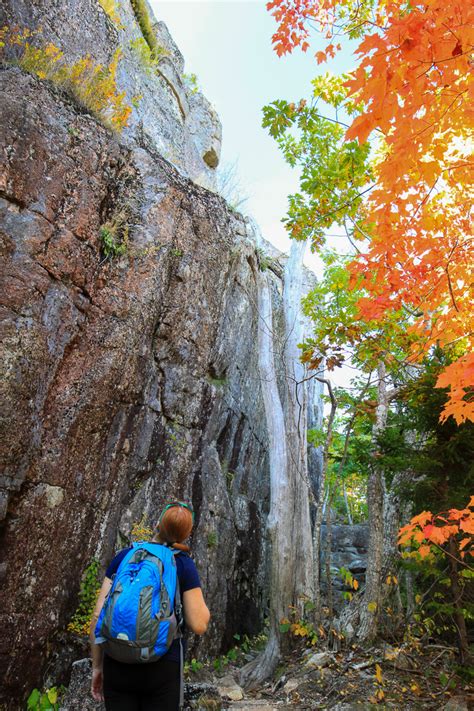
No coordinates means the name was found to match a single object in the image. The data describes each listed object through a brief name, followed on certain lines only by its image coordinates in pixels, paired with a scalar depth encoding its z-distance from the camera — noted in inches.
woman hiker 81.2
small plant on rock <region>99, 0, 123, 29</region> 294.5
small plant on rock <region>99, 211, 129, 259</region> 211.8
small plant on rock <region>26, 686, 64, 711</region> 150.7
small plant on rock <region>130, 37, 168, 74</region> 398.3
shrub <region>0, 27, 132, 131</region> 205.9
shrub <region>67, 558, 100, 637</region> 172.9
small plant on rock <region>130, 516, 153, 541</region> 210.2
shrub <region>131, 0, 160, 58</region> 443.3
